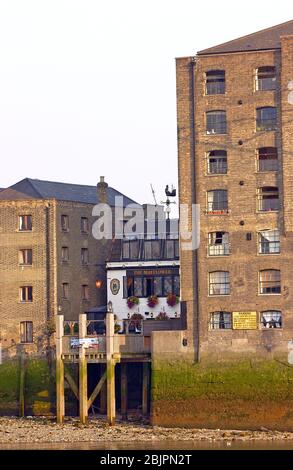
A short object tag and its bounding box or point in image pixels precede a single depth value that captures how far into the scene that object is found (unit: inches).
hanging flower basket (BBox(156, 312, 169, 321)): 4270.7
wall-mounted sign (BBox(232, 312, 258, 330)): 3949.3
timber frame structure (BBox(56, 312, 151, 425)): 4050.2
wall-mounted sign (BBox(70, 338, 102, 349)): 4087.1
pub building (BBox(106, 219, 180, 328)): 4461.1
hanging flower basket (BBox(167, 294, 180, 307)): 4419.3
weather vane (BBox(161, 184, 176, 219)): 4862.2
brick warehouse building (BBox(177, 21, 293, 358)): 3946.9
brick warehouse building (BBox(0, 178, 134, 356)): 4384.8
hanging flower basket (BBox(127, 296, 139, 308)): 4475.9
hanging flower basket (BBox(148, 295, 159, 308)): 4453.7
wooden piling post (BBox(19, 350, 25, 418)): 4269.2
